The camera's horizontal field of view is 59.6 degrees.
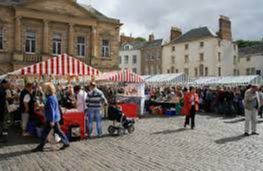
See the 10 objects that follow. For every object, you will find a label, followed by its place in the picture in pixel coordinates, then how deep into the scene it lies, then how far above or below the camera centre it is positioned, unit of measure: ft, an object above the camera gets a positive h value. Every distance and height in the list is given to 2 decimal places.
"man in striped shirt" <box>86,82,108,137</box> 24.88 -1.63
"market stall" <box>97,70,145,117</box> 40.16 +0.39
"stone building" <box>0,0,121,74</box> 66.06 +17.16
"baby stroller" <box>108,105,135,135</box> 26.50 -3.50
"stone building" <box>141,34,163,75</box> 133.92 +18.73
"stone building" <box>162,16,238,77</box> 115.34 +19.51
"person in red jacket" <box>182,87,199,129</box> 30.61 -2.13
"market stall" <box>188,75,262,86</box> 63.85 +2.50
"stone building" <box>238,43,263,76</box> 121.76 +15.13
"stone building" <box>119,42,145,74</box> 143.54 +21.26
